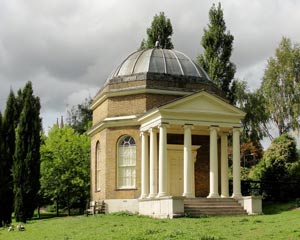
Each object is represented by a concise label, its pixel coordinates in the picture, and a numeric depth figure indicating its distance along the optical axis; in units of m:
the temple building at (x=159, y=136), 26.97
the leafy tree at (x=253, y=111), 47.88
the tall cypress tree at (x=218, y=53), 44.47
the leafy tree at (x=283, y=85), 46.88
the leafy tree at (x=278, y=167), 33.19
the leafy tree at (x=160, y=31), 45.44
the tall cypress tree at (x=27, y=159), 31.06
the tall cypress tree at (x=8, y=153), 32.78
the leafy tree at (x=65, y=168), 42.47
